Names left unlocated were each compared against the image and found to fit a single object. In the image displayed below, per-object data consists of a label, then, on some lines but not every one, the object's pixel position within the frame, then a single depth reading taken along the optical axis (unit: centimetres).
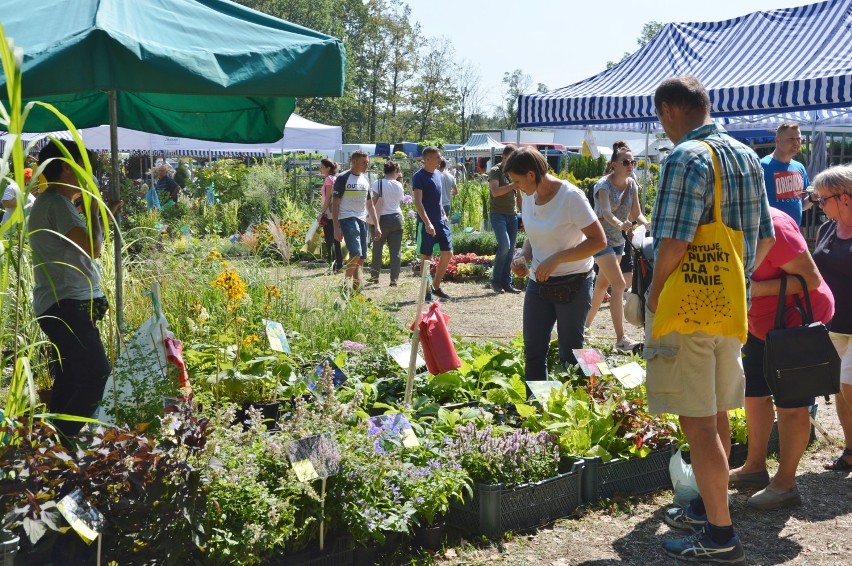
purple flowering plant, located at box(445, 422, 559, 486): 386
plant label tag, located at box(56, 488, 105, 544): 247
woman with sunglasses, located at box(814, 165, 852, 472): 440
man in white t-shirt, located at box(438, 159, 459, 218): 1566
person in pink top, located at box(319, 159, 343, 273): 1242
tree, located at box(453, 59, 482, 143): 6325
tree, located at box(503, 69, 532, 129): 6655
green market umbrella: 308
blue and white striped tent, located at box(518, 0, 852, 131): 787
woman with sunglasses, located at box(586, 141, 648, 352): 748
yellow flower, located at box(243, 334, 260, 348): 526
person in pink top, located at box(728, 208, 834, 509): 399
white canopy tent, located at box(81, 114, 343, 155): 1702
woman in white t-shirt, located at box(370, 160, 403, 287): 1125
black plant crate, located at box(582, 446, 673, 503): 418
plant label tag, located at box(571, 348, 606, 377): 489
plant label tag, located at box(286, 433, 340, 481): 313
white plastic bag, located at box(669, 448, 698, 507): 391
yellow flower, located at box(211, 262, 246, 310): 488
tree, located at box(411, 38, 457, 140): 6181
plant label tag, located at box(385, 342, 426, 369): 473
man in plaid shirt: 321
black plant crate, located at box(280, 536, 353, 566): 322
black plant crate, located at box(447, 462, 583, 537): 379
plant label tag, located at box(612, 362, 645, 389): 482
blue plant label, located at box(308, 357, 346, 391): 448
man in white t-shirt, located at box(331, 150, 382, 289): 1035
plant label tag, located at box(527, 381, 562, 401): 460
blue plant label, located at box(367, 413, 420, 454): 367
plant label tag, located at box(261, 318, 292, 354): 481
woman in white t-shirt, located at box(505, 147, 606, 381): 469
